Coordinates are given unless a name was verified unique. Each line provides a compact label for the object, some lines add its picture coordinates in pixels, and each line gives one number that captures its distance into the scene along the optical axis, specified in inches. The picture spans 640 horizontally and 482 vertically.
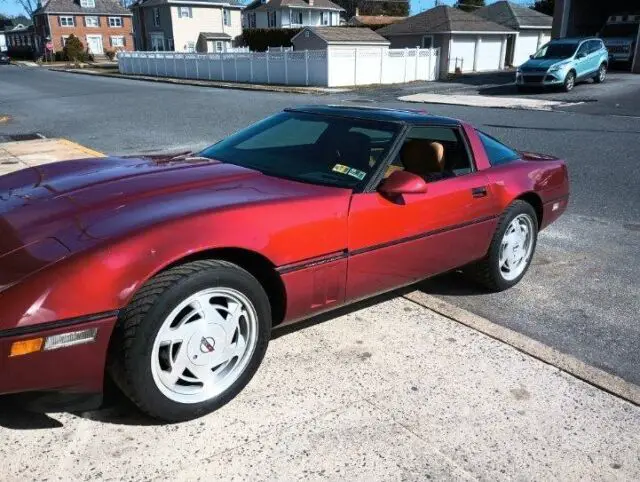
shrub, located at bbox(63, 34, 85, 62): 2416.1
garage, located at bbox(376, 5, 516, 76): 1398.9
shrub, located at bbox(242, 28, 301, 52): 1858.6
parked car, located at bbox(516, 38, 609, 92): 835.4
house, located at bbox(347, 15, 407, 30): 2148.1
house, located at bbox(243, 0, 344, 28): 2448.3
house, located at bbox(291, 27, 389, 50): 1327.5
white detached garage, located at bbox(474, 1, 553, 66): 1665.8
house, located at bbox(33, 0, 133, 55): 2701.8
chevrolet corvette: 90.1
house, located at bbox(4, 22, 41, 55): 3061.0
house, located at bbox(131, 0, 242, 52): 2251.5
